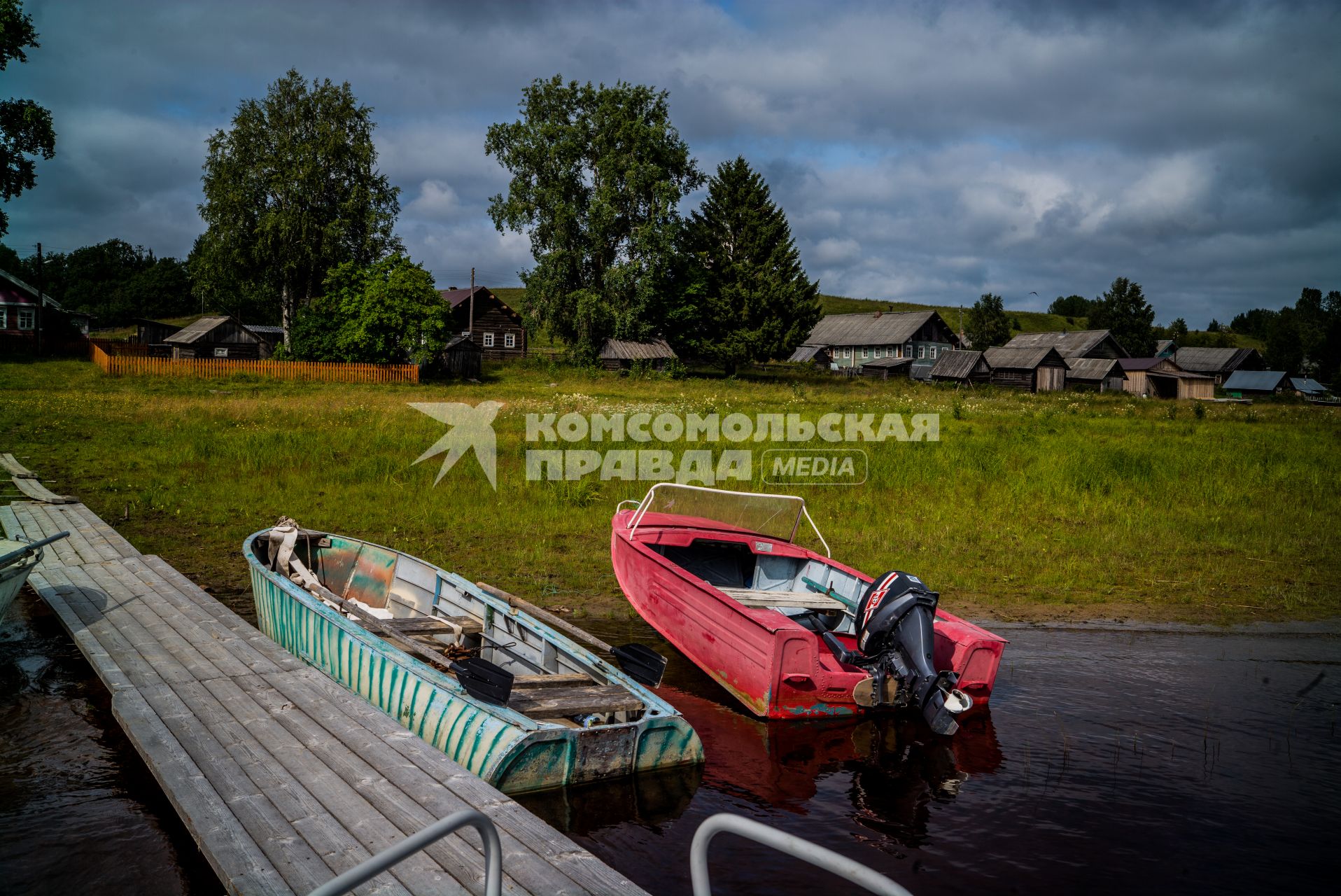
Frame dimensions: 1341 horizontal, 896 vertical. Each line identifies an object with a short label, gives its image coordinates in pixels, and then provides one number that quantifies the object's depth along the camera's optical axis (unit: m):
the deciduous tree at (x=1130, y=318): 91.62
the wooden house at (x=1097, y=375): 64.38
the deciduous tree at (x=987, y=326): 86.44
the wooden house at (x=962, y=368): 64.50
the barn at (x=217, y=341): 52.00
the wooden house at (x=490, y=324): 61.69
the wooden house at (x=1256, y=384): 71.06
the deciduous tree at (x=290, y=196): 46.94
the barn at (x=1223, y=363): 80.06
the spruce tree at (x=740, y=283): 51.56
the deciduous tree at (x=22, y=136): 41.59
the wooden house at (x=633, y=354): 54.16
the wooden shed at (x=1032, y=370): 63.59
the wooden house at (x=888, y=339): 73.19
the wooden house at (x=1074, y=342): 68.25
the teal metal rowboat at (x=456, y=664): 6.27
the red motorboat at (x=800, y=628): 7.98
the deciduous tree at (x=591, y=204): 48.72
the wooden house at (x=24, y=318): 47.00
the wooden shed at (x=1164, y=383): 66.44
